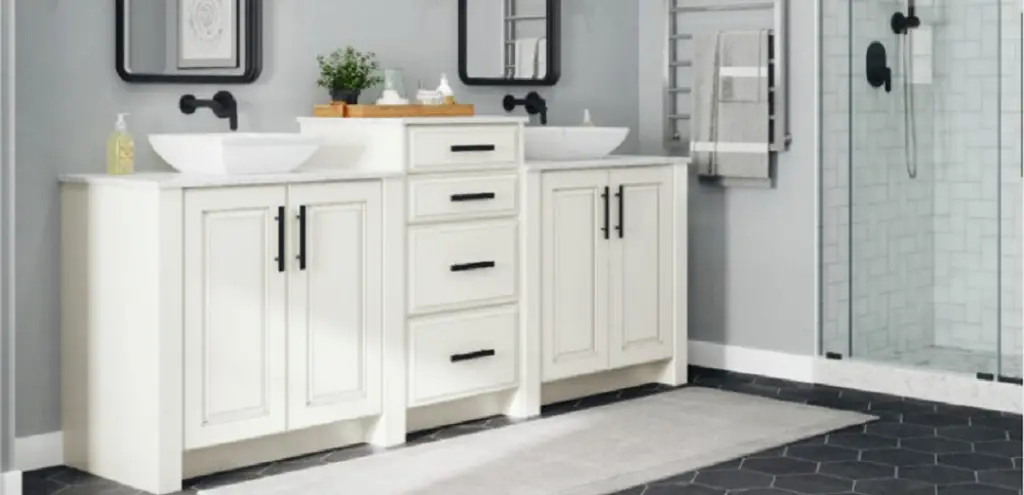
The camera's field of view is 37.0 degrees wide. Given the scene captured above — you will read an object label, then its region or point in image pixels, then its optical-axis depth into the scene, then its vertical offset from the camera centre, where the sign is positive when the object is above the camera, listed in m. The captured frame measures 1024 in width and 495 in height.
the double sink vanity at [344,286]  4.20 -0.20
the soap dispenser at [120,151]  4.42 +0.21
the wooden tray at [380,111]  4.89 +0.36
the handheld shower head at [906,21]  5.47 +0.73
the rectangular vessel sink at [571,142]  5.39 +0.29
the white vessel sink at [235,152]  4.29 +0.20
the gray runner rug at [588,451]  4.28 -0.70
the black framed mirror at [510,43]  5.64 +0.68
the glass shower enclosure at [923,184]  5.30 +0.14
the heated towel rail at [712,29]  5.87 +0.73
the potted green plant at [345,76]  5.01 +0.49
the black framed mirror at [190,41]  4.58 +0.56
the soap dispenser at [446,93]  5.16 +0.44
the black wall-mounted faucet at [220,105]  4.75 +0.37
